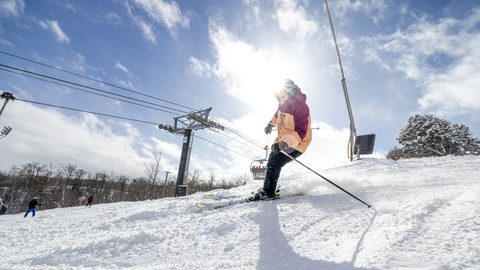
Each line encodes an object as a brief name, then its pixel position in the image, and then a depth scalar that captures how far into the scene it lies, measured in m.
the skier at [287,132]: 3.21
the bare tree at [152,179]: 33.17
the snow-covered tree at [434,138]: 21.70
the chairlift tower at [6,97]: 14.66
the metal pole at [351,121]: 7.29
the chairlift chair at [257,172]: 15.52
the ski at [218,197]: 4.28
